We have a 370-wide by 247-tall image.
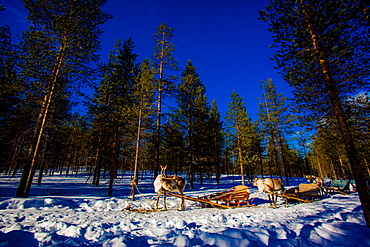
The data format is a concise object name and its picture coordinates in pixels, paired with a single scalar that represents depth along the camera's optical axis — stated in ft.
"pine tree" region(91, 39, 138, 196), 39.58
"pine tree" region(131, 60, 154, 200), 38.28
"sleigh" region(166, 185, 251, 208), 29.76
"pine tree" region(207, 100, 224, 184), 65.41
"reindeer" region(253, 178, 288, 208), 30.78
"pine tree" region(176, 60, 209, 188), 60.90
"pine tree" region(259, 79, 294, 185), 75.51
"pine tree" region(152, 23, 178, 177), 54.75
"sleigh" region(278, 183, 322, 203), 35.32
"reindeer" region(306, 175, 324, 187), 43.01
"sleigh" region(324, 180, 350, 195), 45.70
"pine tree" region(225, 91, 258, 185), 66.18
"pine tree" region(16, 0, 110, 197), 29.32
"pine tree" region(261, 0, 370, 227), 20.21
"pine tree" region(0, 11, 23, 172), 26.09
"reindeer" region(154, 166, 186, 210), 26.55
